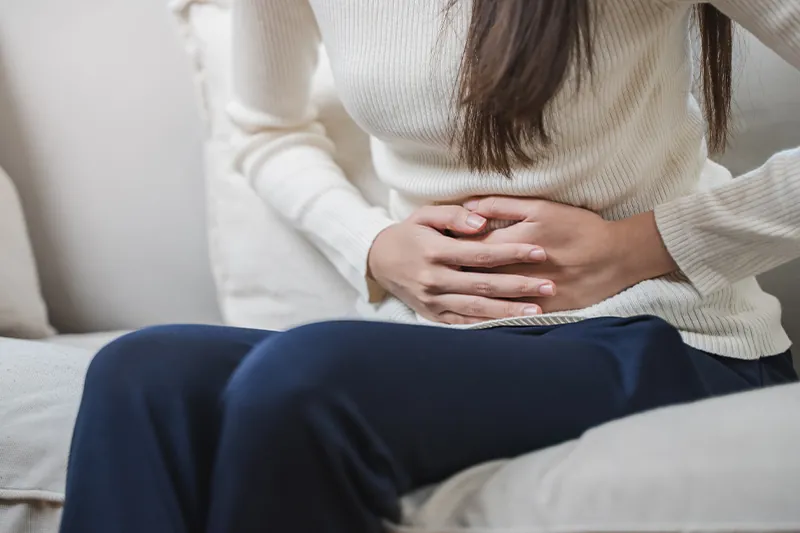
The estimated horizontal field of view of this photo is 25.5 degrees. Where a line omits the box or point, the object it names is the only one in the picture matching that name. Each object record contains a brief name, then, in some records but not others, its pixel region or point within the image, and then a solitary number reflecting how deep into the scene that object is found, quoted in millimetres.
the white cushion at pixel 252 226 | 1524
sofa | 1456
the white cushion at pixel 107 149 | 1595
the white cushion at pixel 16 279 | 1530
